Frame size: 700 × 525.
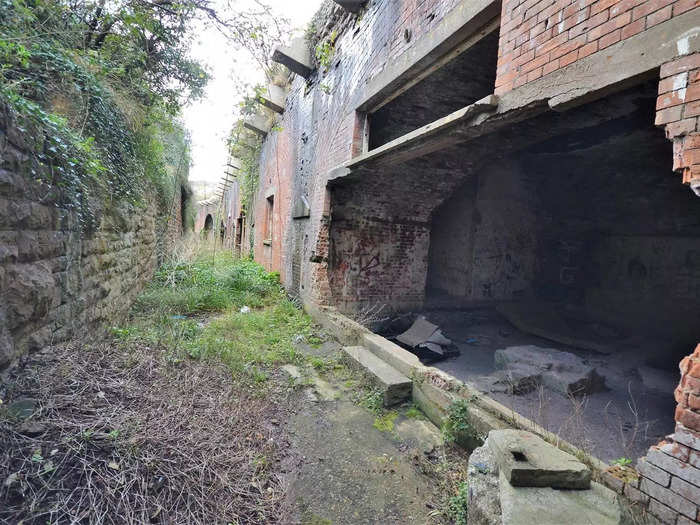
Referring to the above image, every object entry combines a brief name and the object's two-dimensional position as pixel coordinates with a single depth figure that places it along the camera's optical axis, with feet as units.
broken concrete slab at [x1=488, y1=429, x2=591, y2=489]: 6.29
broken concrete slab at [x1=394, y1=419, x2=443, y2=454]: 10.16
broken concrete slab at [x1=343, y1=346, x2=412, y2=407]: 12.31
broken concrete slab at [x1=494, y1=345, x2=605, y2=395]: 14.83
